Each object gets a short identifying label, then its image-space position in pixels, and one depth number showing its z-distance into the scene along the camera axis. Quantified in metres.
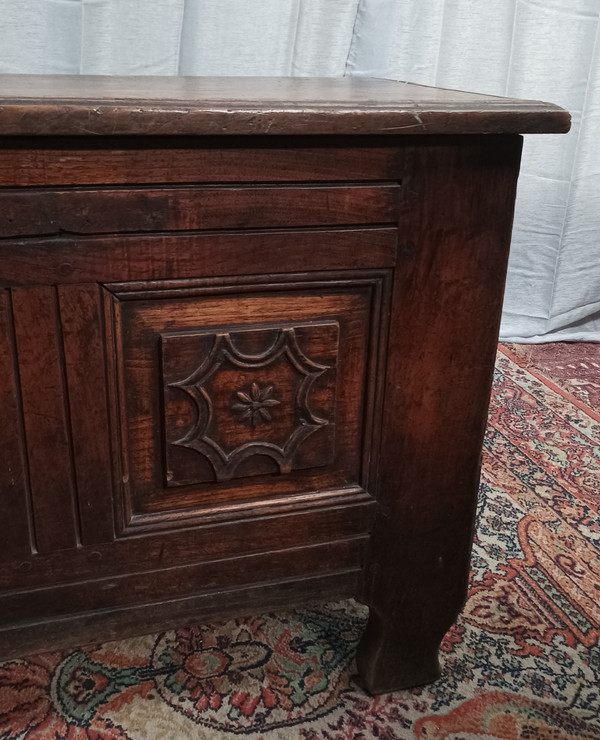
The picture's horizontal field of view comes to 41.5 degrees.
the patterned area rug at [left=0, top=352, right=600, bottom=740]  1.05
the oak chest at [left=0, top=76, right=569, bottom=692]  0.77
